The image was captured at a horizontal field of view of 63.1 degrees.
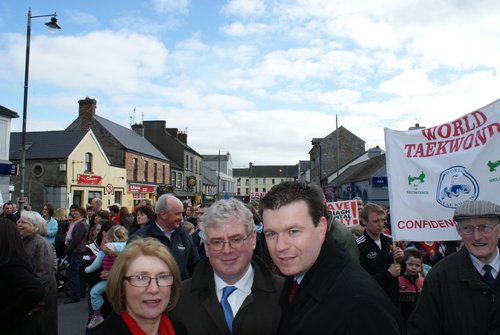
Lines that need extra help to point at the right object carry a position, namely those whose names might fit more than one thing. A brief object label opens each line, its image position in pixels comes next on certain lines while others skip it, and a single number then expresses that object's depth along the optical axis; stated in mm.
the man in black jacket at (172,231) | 4875
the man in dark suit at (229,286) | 2656
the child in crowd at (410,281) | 5426
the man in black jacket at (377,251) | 4891
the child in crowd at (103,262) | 5191
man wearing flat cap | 2848
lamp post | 13156
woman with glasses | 2350
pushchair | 9898
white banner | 4398
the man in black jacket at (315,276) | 1722
